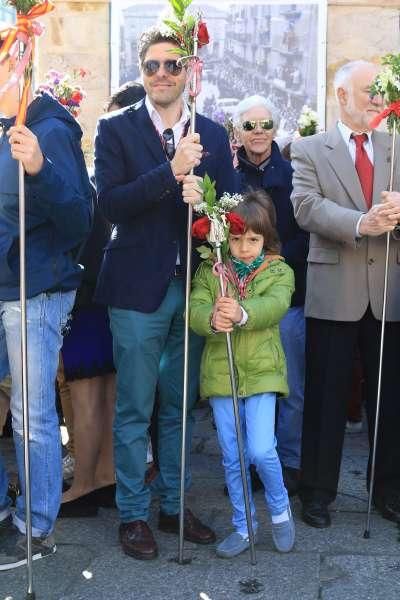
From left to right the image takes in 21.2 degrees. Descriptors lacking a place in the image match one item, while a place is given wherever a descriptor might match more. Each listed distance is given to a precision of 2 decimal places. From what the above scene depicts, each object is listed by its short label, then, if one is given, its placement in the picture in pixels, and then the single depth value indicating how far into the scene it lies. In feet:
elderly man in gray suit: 15.94
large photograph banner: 34.30
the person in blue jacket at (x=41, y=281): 13.87
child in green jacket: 14.65
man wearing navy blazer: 14.53
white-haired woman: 18.03
